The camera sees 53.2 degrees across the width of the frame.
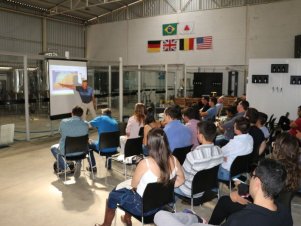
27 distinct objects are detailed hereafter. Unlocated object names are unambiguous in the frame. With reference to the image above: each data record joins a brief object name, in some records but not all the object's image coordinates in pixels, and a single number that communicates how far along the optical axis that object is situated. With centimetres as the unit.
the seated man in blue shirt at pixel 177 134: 416
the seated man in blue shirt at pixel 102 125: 516
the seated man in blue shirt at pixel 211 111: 766
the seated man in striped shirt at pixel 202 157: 313
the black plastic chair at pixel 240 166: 356
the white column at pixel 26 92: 740
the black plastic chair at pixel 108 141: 484
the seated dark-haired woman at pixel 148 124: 463
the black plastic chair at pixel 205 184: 301
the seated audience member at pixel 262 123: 496
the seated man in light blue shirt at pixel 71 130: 476
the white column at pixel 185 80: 1444
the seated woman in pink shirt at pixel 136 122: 531
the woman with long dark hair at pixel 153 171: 266
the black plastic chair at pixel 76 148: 458
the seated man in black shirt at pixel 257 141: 439
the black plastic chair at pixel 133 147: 451
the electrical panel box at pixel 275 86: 866
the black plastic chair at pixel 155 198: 257
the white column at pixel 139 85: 1159
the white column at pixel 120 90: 988
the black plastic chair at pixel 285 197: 247
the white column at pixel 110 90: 1043
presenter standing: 881
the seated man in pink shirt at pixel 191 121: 479
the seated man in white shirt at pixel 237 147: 376
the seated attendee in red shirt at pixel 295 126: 553
